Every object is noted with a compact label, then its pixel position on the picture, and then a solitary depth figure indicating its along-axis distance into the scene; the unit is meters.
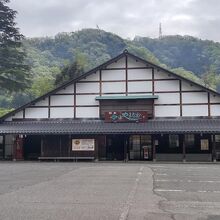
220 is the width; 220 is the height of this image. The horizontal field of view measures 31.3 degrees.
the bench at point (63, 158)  26.02
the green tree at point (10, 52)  36.84
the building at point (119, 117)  25.84
